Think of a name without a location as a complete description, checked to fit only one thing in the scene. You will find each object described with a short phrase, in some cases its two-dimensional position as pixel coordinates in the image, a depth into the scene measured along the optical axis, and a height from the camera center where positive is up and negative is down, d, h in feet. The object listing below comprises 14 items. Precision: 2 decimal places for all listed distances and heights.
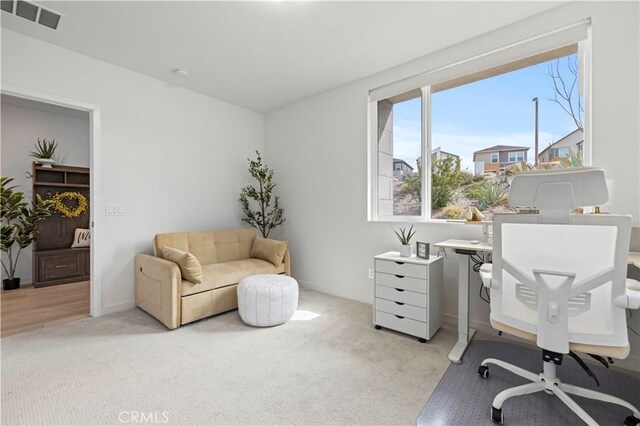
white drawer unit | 7.61 -2.36
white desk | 7.18 -2.21
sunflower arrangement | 13.94 +0.40
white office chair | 4.22 -0.98
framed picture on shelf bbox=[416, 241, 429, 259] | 8.16 -1.12
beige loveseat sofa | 8.43 -2.11
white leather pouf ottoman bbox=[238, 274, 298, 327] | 8.48 -2.77
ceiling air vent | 6.78 +5.04
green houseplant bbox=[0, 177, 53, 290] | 12.11 -0.50
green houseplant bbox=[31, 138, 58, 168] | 13.32 +2.84
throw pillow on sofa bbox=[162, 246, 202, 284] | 8.57 -1.68
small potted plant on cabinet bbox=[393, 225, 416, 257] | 8.48 -0.86
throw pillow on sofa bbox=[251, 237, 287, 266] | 11.33 -1.59
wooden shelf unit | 13.10 -1.29
